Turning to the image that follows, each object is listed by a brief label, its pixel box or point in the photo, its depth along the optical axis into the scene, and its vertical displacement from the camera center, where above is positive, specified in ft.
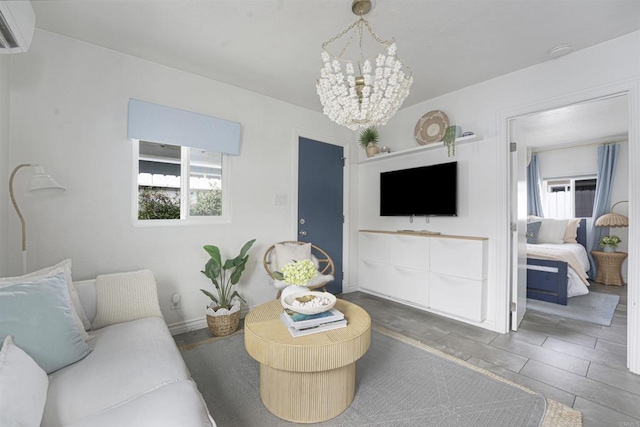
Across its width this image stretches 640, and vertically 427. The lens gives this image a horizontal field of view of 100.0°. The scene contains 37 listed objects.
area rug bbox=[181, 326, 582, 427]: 5.03 -3.82
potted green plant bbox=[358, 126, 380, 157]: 12.36 +3.50
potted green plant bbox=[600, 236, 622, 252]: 14.58 -1.43
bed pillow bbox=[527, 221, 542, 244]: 15.74 -0.89
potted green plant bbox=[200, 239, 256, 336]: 8.38 -2.74
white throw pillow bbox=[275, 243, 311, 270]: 10.26 -1.50
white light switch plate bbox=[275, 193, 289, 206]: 10.96 +0.58
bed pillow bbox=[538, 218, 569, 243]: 15.80 -0.87
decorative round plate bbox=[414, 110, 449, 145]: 10.32 +3.50
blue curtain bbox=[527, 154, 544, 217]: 17.94 +1.74
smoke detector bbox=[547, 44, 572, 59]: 7.30 +4.60
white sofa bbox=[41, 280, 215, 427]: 3.22 -2.43
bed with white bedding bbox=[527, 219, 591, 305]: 11.44 -2.54
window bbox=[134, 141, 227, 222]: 8.41 +0.99
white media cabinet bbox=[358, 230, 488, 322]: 9.16 -2.16
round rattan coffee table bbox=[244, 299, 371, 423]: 4.58 -2.62
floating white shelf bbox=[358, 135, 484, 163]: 9.37 +2.65
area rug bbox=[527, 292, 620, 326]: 9.98 -3.73
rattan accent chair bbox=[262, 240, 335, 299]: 10.11 -1.85
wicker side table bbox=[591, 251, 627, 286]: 14.22 -2.73
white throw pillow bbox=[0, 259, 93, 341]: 4.54 -1.43
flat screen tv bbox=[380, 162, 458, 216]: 10.12 +0.99
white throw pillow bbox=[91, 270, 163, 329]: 5.94 -1.98
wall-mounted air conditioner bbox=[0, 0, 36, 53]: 4.10 +3.01
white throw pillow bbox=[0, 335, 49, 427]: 2.73 -1.99
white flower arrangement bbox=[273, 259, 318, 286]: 5.93 -1.30
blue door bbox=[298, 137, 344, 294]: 11.68 +0.76
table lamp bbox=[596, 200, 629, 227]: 14.38 -0.19
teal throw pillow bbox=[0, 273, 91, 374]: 3.72 -1.61
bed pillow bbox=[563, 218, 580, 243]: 15.66 -0.87
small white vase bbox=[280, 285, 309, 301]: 6.33 -1.81
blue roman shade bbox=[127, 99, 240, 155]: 7.83 +2.71
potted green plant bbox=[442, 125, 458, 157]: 9.68 +2.80
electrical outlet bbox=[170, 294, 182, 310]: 8.57 -2.85
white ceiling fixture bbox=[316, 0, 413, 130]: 5.39 +2.59
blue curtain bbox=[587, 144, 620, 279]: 15.23 +1.46
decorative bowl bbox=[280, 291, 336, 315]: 5.30 -1.84
